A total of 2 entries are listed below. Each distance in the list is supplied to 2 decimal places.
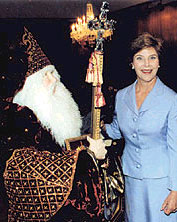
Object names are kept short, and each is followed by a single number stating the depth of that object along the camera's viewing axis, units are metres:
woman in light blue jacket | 1.61
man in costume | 1.74
